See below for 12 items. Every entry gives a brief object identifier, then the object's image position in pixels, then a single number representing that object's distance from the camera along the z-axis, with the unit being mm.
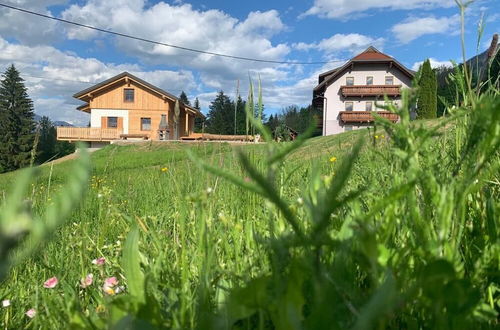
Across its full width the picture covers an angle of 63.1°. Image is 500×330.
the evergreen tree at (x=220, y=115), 57131
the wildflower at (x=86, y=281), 1222
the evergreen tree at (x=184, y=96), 72500
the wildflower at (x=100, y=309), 1051
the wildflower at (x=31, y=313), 1070
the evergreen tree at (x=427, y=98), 31625
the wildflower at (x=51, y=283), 1162
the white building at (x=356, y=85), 35375
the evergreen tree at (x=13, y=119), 41625
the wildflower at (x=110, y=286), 1126
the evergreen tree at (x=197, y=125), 49350
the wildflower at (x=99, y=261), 1346
